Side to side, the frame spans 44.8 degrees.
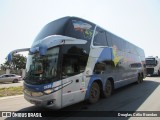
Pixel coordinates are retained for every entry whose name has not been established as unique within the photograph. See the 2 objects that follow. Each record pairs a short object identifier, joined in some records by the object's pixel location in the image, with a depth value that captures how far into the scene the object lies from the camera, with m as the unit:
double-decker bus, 6.73
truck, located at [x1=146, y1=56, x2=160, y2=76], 29.05
